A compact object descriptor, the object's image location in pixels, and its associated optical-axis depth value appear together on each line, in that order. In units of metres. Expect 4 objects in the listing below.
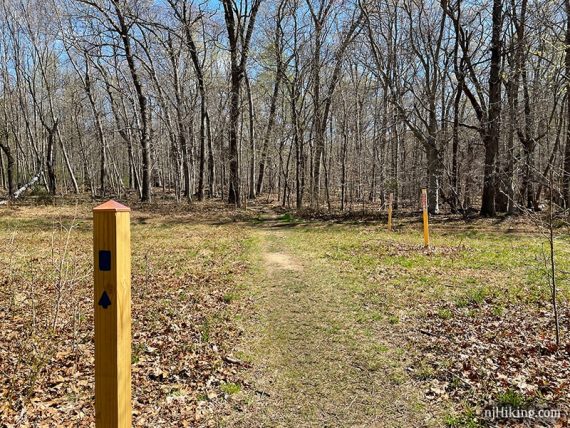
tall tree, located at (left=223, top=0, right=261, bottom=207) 21.98
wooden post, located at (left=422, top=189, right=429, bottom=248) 11.18
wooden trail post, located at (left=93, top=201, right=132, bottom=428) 2.12
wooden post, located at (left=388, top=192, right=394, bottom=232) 14.92
